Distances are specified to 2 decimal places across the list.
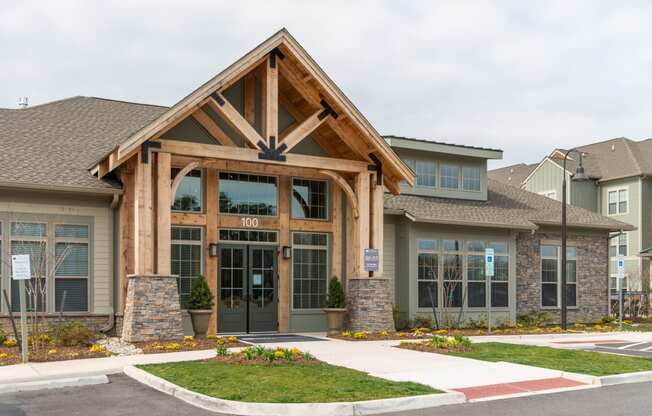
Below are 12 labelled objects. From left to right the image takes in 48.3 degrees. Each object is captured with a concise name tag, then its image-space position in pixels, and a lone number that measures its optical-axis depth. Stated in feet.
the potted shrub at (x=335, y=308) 64.80
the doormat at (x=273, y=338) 57.06
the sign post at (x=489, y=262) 67.92
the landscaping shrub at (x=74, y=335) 51.55
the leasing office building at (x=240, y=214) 55.52
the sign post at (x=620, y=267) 77.56
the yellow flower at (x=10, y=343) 52.00
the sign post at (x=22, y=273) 43.73
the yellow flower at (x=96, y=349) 47.85
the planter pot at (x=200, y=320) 57.57
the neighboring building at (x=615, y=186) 128.36
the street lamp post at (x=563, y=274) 76.40
